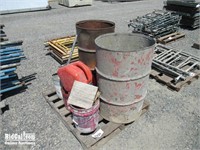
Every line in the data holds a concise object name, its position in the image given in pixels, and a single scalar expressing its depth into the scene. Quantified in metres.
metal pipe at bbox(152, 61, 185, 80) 3.93
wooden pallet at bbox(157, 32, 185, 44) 6.16
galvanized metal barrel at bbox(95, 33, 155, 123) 2.30
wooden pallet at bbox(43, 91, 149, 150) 2.56
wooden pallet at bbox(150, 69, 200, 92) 3.84
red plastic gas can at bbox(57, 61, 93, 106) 2.68
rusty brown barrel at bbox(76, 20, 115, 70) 3.12
